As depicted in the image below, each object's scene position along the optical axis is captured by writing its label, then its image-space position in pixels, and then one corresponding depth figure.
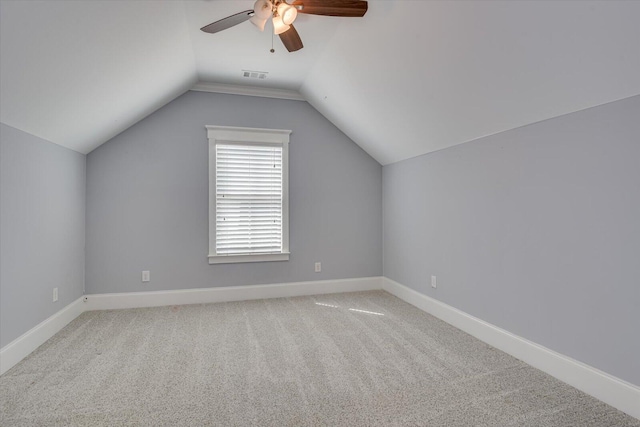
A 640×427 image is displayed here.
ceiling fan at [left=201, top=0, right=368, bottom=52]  2.07
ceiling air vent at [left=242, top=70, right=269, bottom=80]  3.87
